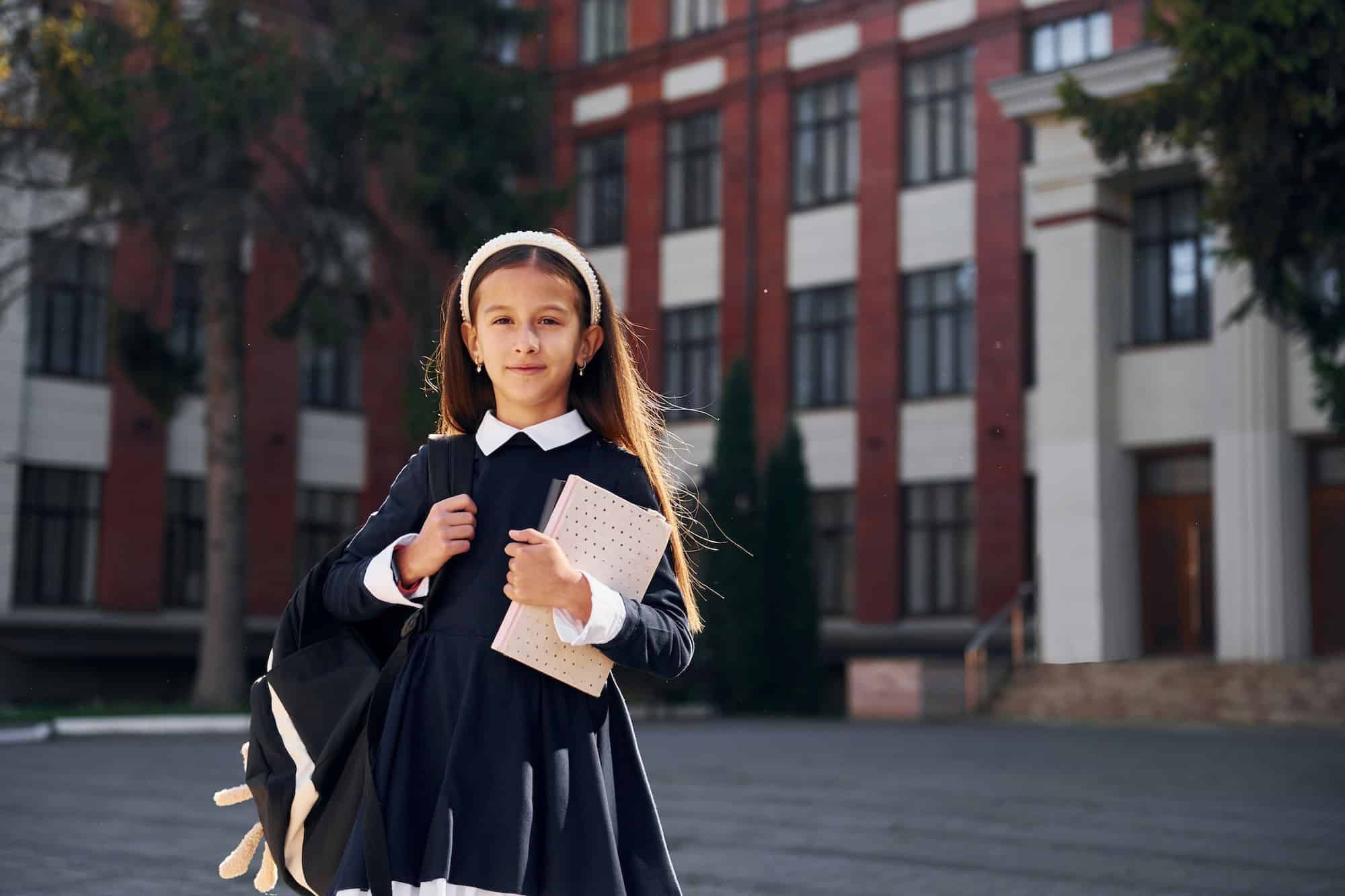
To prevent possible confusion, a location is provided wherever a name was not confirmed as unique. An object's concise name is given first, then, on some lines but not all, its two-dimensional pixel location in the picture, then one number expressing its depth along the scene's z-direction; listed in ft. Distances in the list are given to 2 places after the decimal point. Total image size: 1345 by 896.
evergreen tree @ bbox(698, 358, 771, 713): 84.74
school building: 77.66
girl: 9.37
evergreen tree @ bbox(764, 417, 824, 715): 85.81
